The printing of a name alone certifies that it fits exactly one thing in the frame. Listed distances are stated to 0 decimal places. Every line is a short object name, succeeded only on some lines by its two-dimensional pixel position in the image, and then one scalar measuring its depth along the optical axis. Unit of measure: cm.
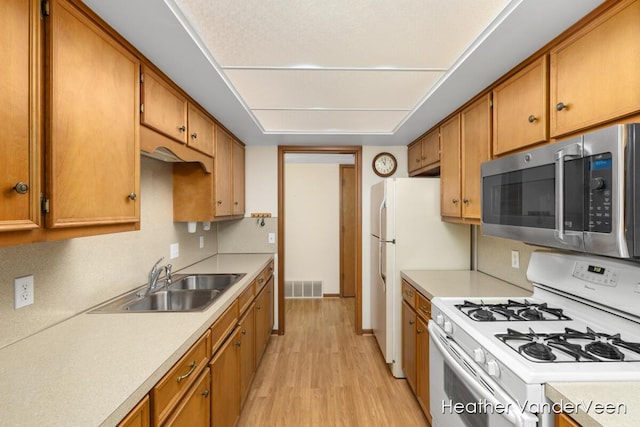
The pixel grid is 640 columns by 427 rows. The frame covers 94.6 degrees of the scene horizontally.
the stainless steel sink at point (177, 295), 159
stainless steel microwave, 90
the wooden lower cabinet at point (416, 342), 194
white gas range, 92
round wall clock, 336
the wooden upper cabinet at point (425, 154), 260
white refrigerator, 250
